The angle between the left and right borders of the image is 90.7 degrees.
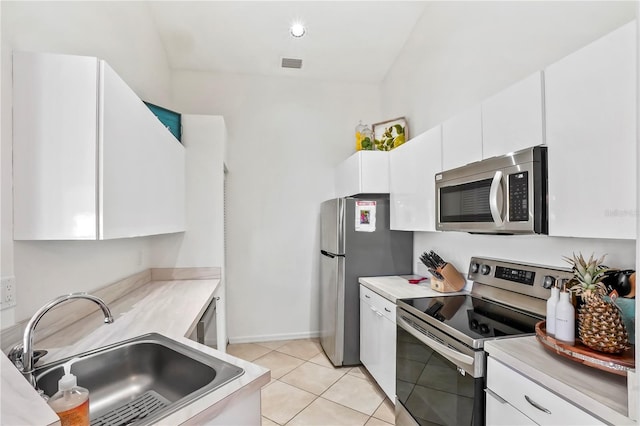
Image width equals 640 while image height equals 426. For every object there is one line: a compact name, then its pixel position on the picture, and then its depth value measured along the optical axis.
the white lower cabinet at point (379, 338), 2.16
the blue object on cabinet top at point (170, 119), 2.43
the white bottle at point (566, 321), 1.13
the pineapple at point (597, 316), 1.00
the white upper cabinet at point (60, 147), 1.15
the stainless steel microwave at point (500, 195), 1.31
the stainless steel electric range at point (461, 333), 1.36
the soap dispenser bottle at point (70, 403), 0.70
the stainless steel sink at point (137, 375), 1.08
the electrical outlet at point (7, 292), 1.09
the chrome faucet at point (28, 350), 0.97
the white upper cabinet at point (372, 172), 2.81
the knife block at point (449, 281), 2.19
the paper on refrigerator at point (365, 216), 2.81
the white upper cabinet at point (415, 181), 2.13
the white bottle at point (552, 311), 1.20
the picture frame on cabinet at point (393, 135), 2.99
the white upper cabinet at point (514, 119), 1.32
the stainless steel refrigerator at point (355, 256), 2.80
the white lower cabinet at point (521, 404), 0.94
